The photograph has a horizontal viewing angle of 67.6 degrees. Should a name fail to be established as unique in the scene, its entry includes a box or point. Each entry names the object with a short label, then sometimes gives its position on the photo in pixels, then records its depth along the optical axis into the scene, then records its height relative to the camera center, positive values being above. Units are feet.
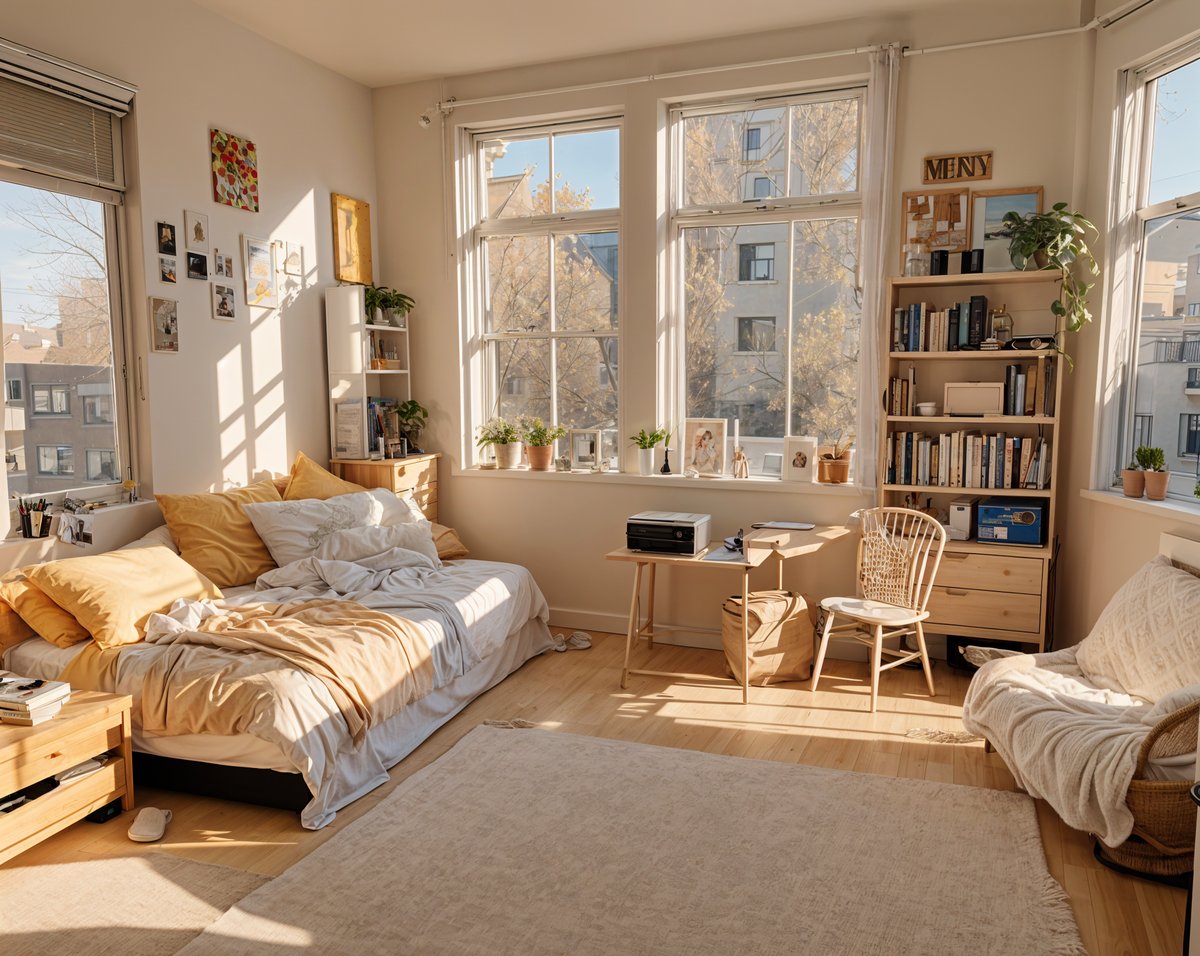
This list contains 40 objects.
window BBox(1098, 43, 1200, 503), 11.64 +1.77
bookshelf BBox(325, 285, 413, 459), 15.98 +0.36
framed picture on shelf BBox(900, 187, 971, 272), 13.83 +2.65
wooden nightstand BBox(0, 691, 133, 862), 8.39 -3.67
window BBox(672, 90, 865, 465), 14.89 +2.02
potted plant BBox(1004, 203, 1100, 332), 12.73 +2.06
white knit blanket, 8.30 -3.46
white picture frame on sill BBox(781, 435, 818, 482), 15.05 -1.17
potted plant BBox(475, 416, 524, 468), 16.98 -1.01
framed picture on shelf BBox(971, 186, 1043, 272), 13.60 +2.57
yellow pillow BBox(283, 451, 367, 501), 14.70 -1.58
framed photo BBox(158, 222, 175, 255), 12.97 +2.16
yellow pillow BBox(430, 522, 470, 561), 15.66 -2.73
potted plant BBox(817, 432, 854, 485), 14.75 -1.26
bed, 9.50 -3.31
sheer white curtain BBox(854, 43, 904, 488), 13.93 +2.43
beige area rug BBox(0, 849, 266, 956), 7.47 -4.59
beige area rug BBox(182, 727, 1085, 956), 7.52 -4.55
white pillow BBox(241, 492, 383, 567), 13.46 -2.06
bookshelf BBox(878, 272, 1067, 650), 13.14 -0.81
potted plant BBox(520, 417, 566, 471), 16.70 -1.05
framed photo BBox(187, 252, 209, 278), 13.47 +1.85
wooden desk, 13.19 -2.55
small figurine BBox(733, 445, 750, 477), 15.51 -1.31
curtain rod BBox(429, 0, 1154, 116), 12.42 +5.26
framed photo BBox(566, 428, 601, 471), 16.60 -1.11
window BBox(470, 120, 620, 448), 16.37 +2.17
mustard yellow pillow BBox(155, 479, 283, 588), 12.72 -2.16
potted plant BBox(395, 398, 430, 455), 17.20 -0.63
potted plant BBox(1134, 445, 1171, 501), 11.75 -1.07
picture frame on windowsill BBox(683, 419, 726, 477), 15.64 -1.01
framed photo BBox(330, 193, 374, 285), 16.53 +2.76
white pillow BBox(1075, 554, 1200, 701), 9.51 -2.76
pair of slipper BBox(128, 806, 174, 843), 9.06 -4.46
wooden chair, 12.94 -2.80
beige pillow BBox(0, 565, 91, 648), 10.41 -2.63
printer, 13.76 -2.23
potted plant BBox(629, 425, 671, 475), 15.75 -0.95
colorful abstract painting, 13.84 +3.42
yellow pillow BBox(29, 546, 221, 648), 10.32 -2.40
